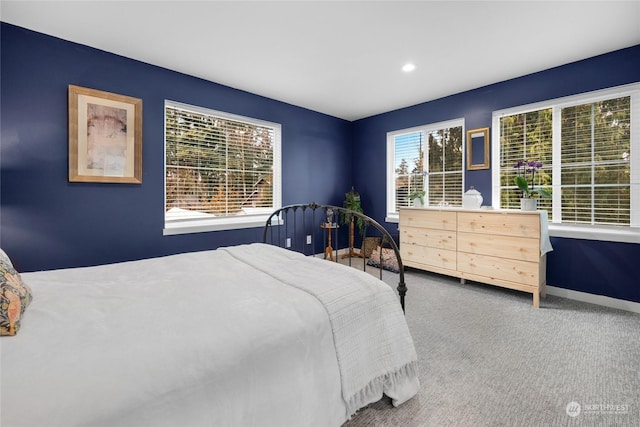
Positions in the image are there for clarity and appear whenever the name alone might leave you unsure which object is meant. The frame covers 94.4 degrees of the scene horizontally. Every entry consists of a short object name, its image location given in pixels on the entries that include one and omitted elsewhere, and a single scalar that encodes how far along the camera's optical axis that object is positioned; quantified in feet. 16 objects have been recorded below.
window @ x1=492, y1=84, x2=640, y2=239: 9.91
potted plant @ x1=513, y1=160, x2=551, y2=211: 10.72
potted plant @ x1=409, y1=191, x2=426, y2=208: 14.24
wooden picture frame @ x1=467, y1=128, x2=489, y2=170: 12.92
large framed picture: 9.19
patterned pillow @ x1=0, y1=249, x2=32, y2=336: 3.26
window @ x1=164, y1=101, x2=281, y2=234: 11.55
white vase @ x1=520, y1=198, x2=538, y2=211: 10.64
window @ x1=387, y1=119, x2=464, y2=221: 14.26
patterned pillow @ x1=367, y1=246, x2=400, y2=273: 14.57
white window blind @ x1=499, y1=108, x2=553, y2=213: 11.59
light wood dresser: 10.12
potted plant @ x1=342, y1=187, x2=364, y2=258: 17.25
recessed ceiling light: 10.74
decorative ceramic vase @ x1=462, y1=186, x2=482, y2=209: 12.47
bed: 2.54
